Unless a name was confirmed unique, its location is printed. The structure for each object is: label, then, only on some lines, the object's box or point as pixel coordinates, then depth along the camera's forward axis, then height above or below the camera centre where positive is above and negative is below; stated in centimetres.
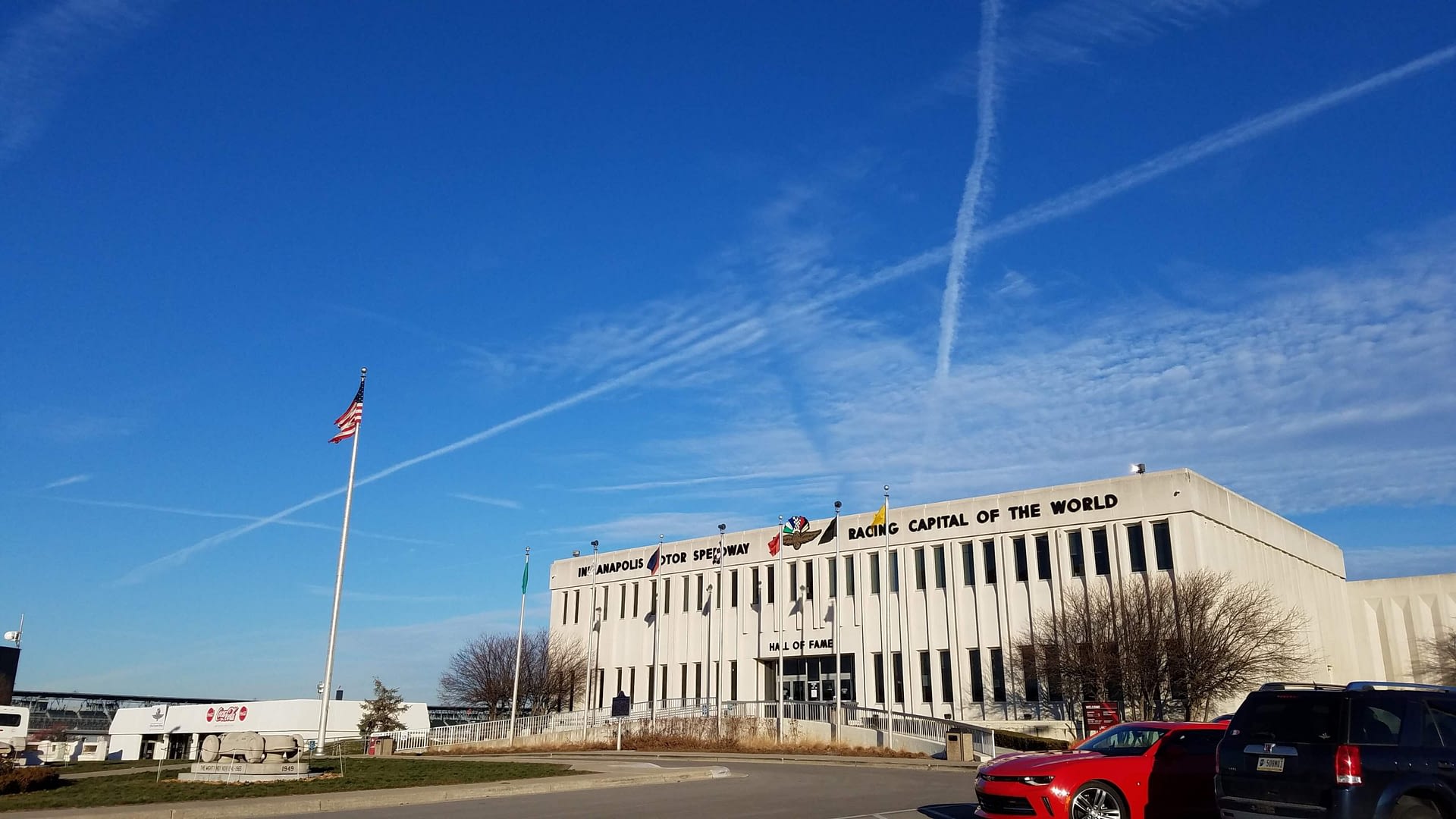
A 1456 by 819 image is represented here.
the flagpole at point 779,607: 5453 +405
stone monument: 2297 -160
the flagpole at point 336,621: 3394 +203
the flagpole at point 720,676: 5303 +54
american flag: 3650 +882
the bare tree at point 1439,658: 5644 +149
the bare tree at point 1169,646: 3903 +150
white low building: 6631 -234
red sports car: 1256 -110
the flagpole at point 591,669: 5211 +92
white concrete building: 4528 +476
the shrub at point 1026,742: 3541 -188
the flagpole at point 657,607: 6225 +449
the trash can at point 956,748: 3191 -179
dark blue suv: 946 -61
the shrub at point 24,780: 2017 -179
